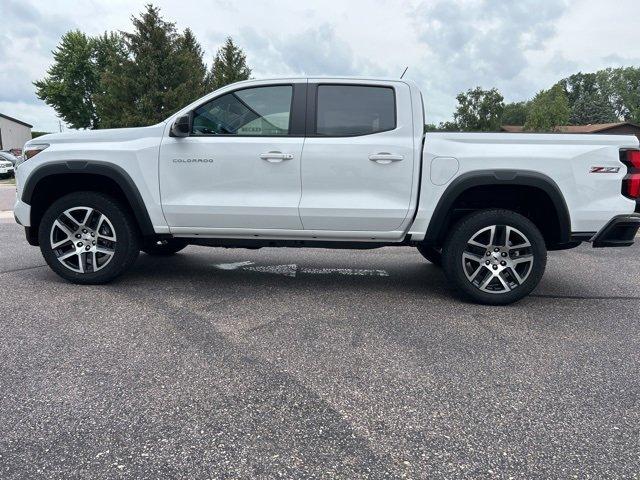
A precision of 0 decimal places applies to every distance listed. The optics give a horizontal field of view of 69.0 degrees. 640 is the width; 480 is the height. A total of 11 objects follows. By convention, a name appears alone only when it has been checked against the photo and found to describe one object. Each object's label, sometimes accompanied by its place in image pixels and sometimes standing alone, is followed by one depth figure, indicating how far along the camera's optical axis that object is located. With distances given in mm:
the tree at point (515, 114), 110125
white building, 57094
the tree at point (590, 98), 96250
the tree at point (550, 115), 57375
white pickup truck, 3957
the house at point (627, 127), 55031
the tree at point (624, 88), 105388
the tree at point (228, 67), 35062
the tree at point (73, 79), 44969
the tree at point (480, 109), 57812
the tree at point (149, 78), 26547
